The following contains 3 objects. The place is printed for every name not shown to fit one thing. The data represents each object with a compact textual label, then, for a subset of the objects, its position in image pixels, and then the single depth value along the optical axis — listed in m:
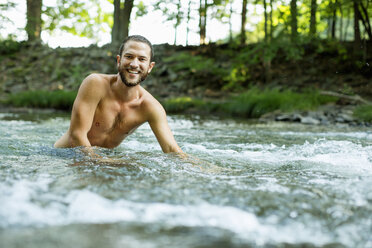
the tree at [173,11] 15.20
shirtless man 3.46
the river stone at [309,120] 8.41
